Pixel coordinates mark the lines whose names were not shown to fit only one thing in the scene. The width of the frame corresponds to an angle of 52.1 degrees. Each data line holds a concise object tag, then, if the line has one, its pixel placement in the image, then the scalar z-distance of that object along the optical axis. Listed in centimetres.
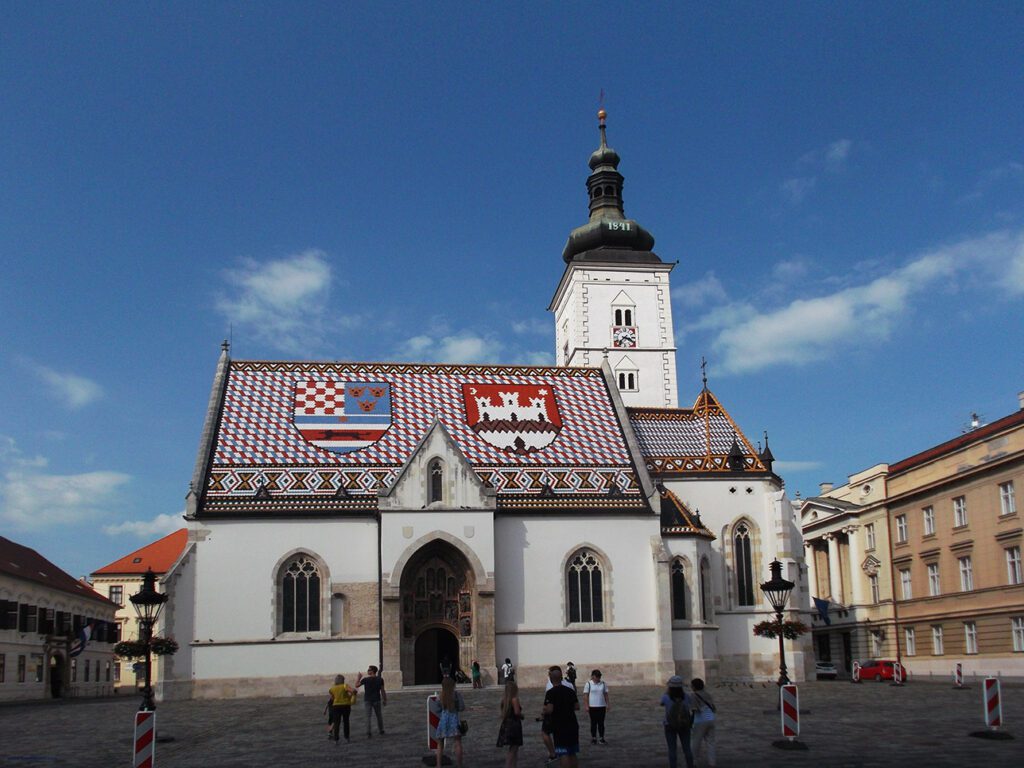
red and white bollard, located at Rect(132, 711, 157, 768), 1684
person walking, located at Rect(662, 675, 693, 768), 1627
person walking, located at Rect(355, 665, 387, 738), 2392
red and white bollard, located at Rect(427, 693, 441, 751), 1830
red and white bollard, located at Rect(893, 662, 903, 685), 4334
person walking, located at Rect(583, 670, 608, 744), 2120
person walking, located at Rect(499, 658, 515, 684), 3856
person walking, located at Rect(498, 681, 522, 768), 1569
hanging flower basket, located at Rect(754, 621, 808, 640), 2966
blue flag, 6150
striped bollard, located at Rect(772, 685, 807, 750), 2025
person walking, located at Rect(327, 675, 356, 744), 2262
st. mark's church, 4016
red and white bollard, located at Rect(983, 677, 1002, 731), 2122
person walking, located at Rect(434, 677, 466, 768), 1766
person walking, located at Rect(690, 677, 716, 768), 1694
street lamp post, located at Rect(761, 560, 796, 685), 2708
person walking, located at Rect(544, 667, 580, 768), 1509
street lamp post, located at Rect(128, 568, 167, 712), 2531
